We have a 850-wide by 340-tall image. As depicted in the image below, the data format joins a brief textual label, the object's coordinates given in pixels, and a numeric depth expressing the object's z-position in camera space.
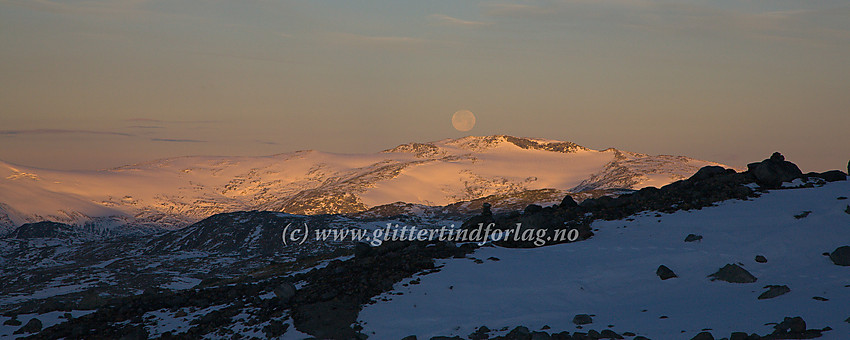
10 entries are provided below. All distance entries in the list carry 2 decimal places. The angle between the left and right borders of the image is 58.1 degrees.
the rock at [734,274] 39.00
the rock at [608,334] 32.72
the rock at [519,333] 33.79
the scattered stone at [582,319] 35.19
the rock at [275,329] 37.79
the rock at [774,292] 35.97
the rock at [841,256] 39.77
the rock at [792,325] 30.09
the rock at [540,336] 33.06
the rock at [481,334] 34.80
